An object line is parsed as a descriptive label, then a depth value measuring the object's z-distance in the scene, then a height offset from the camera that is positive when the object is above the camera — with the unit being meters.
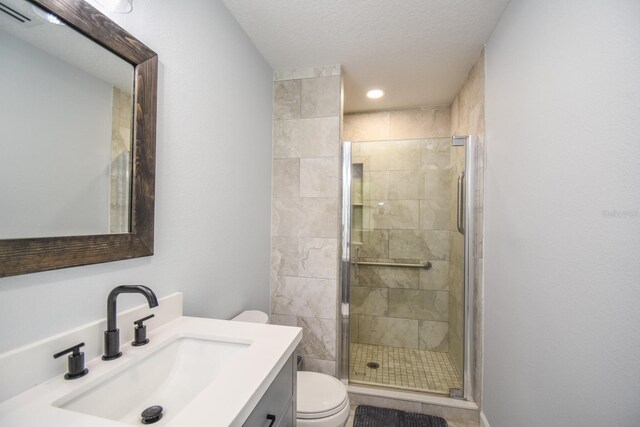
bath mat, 1.82 -1.35
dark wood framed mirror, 0.69 +0.10
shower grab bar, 2.27 -0.39
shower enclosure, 2.11 -0.38
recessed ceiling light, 2.53 +1.13
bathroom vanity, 0.61 -0.43
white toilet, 1.38 -0.97
